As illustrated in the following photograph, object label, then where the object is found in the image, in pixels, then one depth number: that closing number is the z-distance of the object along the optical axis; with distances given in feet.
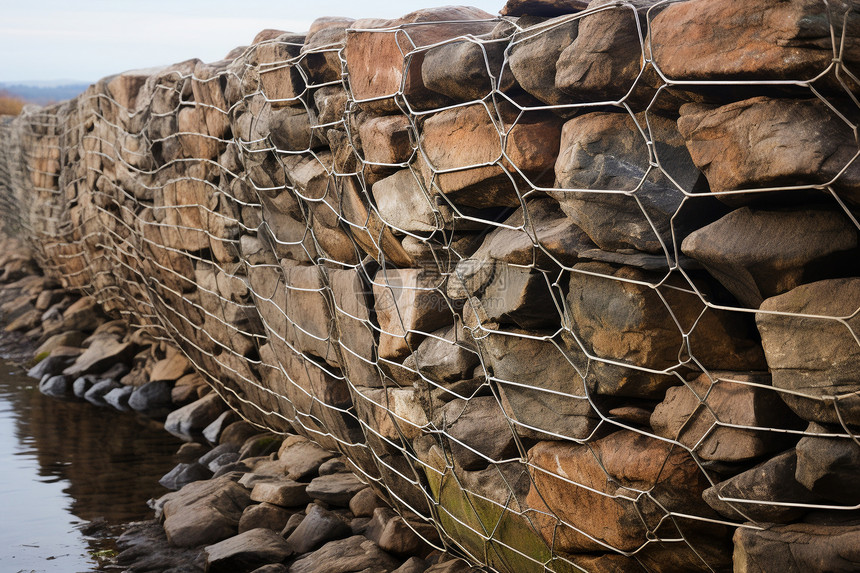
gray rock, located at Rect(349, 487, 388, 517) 10.17
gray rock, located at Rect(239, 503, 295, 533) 10.37
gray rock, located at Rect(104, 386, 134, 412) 17.62
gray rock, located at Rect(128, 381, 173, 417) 17.03
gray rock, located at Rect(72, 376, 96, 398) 18.46
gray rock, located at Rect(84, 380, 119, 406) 18.01
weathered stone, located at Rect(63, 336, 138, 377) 19.06
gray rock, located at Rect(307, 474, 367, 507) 10.46
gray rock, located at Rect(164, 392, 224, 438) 15.38
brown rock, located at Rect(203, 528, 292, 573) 9.27
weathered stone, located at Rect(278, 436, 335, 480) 11.32
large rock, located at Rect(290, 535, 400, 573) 8.82
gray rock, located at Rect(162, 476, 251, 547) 10.32
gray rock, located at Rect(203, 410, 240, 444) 14.60
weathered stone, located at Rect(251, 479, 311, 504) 10.70
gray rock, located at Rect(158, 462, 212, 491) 12.67
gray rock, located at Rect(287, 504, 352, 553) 9.61
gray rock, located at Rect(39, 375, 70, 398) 18.62
